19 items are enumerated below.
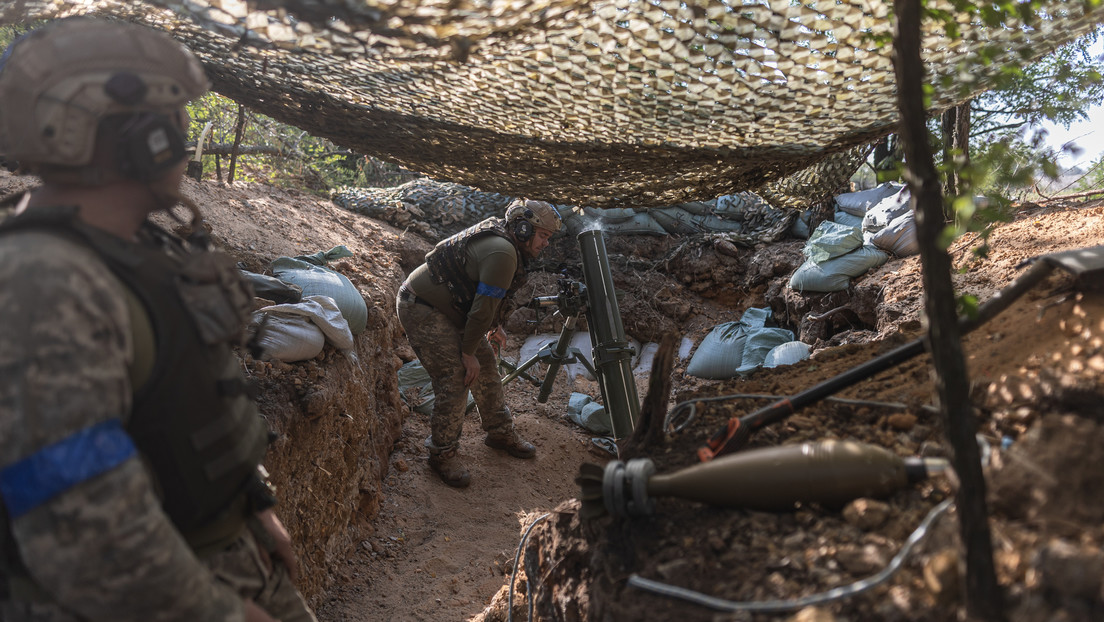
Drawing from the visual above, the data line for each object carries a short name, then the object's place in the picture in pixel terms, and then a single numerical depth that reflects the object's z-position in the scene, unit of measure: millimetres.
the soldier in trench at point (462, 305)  3979
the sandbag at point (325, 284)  3965
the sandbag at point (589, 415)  5660
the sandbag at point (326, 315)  3402
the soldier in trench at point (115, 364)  889
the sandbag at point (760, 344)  4875
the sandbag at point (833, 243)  5062
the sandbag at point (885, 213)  4938
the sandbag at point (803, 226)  6793
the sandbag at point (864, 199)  5723
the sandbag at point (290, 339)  3201
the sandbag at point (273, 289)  3447
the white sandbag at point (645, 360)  6594
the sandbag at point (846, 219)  6051
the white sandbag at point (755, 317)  5289
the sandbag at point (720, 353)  5070
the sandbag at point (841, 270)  4895
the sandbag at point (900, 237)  4748
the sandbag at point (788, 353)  4376
